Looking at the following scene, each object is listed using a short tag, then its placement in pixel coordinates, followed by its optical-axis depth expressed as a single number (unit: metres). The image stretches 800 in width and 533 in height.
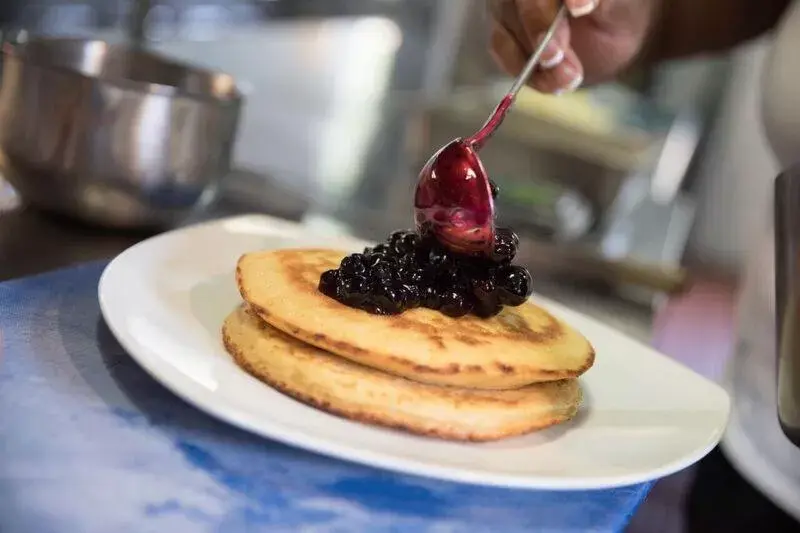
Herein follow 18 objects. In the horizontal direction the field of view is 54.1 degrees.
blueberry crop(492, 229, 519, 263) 0.81
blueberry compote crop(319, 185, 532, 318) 0.77
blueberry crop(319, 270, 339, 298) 0.78
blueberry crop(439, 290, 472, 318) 0.80
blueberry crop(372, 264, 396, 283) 0.76
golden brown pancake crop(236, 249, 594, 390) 0.70
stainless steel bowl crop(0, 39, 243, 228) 1.02
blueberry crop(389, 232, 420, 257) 0.83
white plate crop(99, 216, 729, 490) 0.62
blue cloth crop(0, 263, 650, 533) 0.54
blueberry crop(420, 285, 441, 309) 0.80
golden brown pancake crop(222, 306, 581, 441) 0.69
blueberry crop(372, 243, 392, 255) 0.83
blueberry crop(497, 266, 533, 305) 0.81
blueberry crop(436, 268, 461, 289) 0.81
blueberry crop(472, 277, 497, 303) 0.80
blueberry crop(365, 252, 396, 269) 0.78
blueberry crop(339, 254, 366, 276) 0.78
